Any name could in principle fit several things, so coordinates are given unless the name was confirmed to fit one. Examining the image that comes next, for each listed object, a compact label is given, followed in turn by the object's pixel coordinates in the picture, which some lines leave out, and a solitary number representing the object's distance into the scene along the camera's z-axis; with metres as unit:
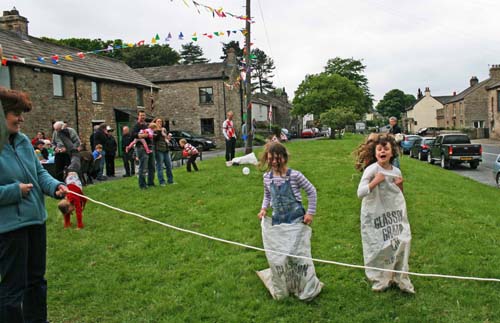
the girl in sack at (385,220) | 4.34
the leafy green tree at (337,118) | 40.66
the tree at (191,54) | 80.94
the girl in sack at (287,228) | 4.20
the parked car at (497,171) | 14.43
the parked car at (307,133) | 58.27
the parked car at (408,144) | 30.27
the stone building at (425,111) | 82.56
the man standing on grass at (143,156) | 10.59
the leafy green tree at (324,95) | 48.12
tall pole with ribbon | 17.58
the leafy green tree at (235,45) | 67.48
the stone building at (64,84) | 20.95
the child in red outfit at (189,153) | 14.16
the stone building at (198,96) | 39.59
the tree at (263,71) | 88.19
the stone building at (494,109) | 48.06
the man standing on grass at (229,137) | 14.69
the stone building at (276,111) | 58.44
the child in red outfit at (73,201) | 3.58
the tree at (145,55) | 66.81
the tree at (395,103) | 123.88
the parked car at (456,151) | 20.11
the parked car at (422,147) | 24.72
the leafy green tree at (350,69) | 74.31
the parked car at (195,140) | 33.94
